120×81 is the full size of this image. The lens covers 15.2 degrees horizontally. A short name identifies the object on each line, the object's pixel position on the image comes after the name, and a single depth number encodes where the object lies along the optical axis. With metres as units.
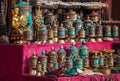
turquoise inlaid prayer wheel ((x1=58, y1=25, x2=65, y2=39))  8.81
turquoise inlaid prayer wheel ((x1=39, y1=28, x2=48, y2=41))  8.60
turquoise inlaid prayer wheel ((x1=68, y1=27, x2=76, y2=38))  8.92
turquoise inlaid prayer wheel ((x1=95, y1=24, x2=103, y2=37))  9.26
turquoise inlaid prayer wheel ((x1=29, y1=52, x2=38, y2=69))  8.20
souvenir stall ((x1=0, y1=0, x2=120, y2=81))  8.17
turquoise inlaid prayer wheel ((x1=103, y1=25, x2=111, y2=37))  9.41
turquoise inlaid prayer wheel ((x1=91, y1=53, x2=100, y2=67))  8.73
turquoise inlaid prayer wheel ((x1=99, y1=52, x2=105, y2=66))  8.79
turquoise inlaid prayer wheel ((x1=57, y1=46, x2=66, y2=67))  8.41
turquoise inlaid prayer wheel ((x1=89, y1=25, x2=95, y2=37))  9.20
